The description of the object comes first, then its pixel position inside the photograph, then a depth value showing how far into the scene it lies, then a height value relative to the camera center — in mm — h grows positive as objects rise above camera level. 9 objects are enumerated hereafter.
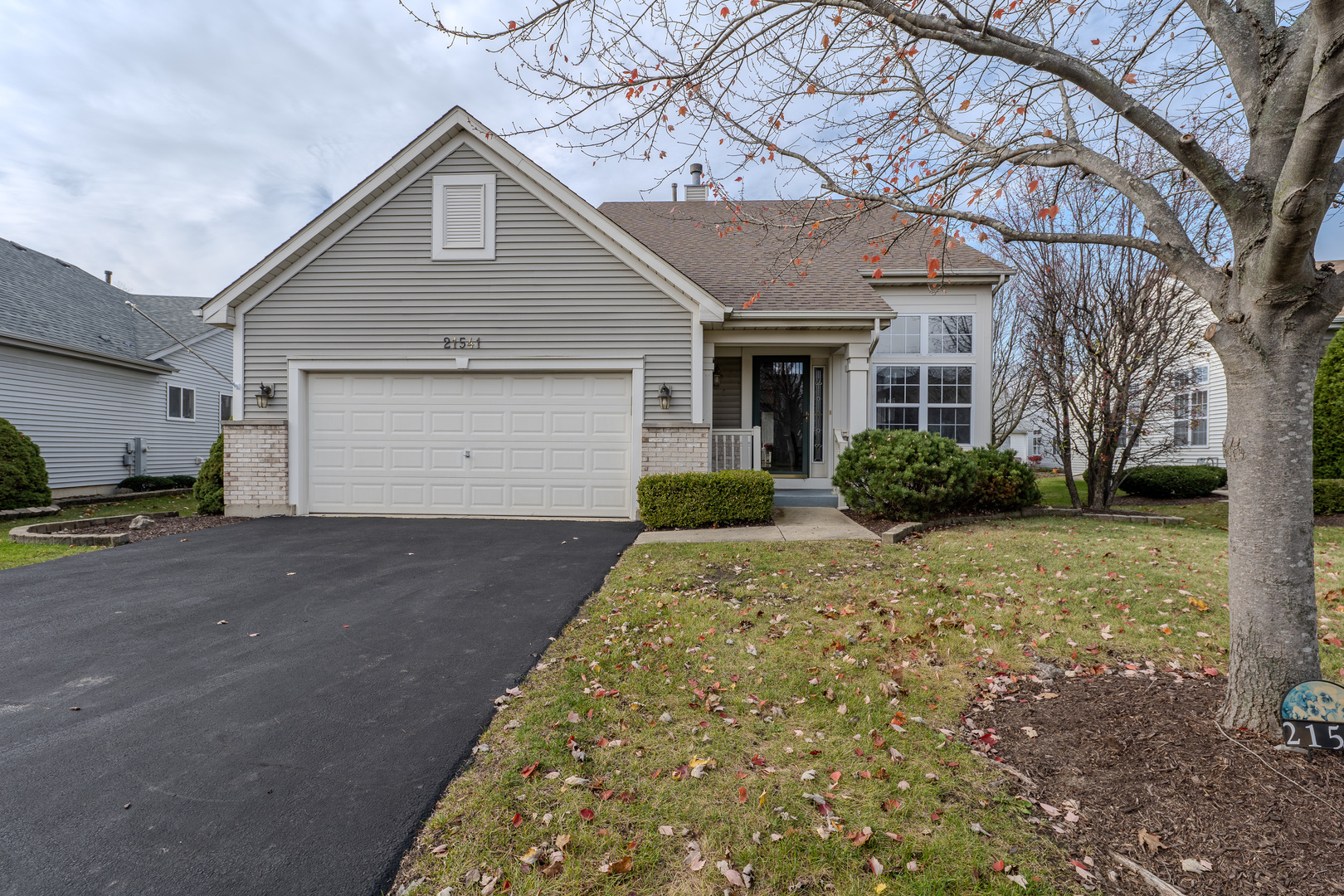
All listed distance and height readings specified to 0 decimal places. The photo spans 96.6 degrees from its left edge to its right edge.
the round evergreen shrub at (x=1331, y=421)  10664 +501
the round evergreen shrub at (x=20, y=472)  10766 -553
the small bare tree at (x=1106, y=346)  9227 +1623
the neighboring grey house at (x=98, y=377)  13156 +1649
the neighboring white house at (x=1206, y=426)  16344 +588
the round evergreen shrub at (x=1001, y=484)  9164 -565
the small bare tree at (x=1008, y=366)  14719 +2106
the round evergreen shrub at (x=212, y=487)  10062 -743
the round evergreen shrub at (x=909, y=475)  8258 -398
